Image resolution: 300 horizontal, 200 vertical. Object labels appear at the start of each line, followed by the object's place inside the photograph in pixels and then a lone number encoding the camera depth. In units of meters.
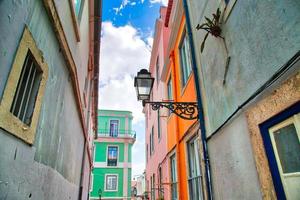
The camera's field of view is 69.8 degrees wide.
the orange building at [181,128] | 5.04
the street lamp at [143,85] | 4.98
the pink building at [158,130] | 8.73
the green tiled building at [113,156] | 24.94
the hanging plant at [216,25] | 3.16
